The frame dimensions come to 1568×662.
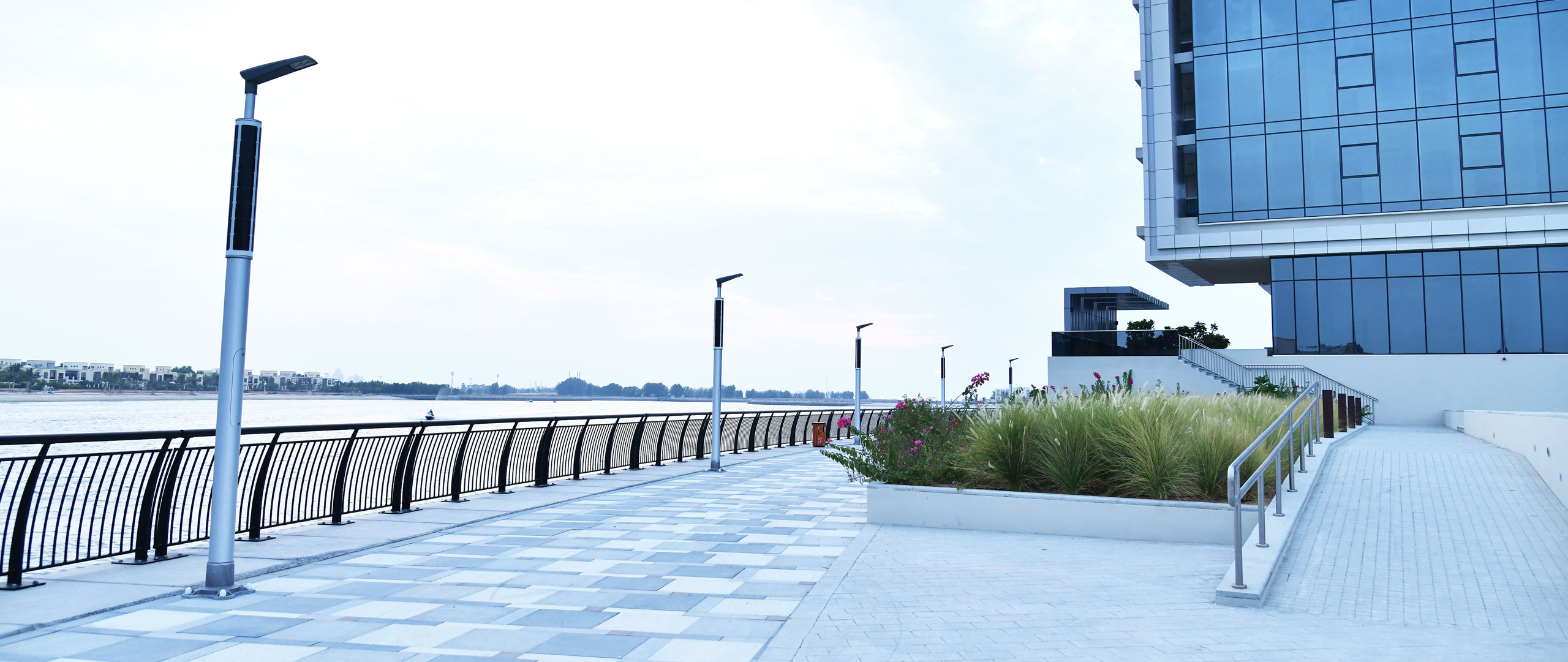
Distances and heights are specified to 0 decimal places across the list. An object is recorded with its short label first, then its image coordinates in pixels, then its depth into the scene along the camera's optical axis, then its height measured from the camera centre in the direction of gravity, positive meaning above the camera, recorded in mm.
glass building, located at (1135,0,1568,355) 31719 +8401
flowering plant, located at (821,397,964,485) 11031 -748
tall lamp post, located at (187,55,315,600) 6645 +298
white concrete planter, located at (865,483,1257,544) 8953 -1251
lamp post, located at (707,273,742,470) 18562 +868
